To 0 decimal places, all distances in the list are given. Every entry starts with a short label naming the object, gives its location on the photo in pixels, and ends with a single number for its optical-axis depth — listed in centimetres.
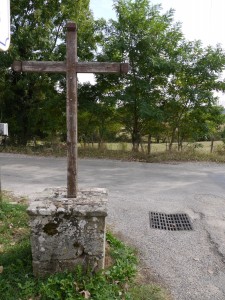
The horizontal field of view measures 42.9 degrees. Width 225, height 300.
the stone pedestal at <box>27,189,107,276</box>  297
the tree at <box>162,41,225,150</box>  1035
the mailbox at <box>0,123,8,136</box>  497
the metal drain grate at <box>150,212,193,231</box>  457
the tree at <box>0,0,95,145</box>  1150
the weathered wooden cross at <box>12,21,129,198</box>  308
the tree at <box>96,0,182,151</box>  1013
